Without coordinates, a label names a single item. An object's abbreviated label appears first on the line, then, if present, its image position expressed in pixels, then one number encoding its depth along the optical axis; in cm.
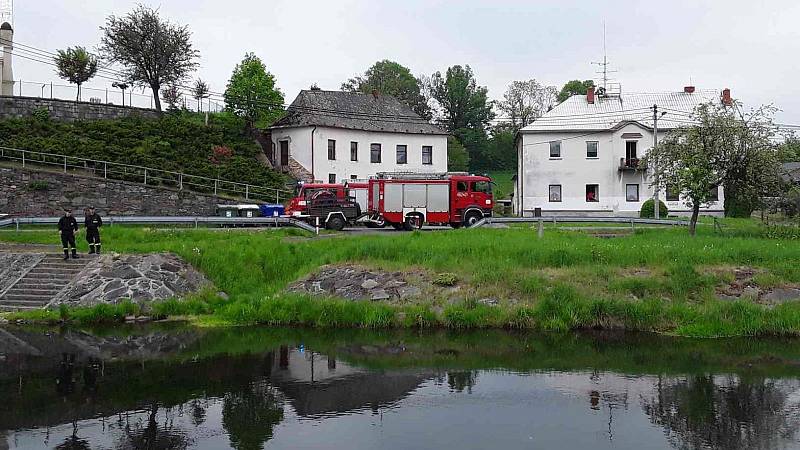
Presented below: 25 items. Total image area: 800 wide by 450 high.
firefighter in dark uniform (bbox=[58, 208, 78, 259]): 2320
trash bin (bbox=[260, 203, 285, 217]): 3997
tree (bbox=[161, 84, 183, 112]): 5699
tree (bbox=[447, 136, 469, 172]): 7531
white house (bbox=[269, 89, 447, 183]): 5256
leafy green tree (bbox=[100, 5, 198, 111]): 5356
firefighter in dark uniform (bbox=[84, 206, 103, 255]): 2395
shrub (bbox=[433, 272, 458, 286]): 2127
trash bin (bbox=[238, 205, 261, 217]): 3909
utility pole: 3889
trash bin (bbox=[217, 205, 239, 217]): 3944
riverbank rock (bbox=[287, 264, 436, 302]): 2142
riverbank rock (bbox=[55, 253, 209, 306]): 2189
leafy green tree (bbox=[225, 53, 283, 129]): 5619
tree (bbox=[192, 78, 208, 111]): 5859
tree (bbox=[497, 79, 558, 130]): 9369
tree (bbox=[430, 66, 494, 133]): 8581
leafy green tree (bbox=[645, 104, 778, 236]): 2766
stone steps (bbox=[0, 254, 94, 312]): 2182
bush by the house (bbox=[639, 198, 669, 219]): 4416
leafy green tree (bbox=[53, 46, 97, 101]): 5375
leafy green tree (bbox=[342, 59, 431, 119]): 8412
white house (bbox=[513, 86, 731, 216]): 5144
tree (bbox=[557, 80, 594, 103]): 8725
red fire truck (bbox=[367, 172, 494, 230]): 3650
